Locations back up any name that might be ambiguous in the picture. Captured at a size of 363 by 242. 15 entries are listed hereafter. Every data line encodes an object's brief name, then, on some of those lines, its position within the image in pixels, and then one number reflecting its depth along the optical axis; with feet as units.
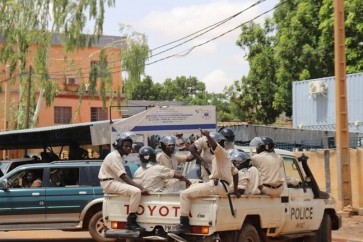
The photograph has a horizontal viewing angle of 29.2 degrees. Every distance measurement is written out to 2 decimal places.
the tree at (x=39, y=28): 122.93
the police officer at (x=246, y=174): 33.23
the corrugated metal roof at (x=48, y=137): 73.82
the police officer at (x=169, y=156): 34.60
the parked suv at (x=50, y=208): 45.88
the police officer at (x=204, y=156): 34.50
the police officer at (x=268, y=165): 34.09
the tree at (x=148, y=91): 264.93
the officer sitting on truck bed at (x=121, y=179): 31.53
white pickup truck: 29.96
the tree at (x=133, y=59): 134.62
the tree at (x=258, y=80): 134.92
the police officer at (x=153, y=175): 32.50
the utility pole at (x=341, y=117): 59.26
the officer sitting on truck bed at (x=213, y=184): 29.86
